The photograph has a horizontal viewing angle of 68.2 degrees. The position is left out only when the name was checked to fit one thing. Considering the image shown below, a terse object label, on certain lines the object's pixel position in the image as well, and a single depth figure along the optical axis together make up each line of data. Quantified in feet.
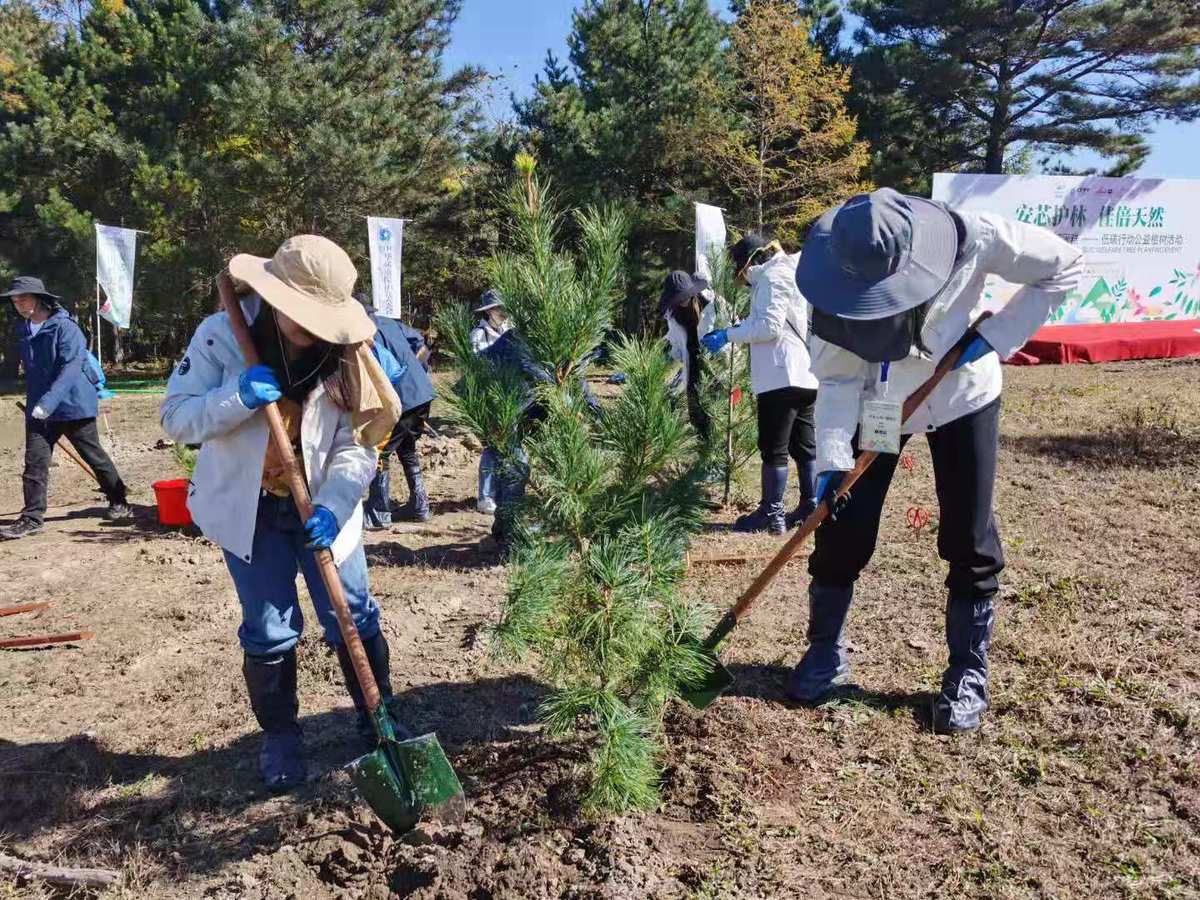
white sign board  43.78
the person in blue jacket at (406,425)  17.88
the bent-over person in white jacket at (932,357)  8.07
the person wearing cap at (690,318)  18.44
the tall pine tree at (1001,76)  62.59
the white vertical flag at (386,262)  33.09
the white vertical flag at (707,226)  28.72
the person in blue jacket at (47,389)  19.58
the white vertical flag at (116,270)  35.68
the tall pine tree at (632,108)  63.82
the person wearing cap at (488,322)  18.20
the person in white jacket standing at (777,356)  15.93
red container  19.98
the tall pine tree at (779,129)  64.49
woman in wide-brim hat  7.93
